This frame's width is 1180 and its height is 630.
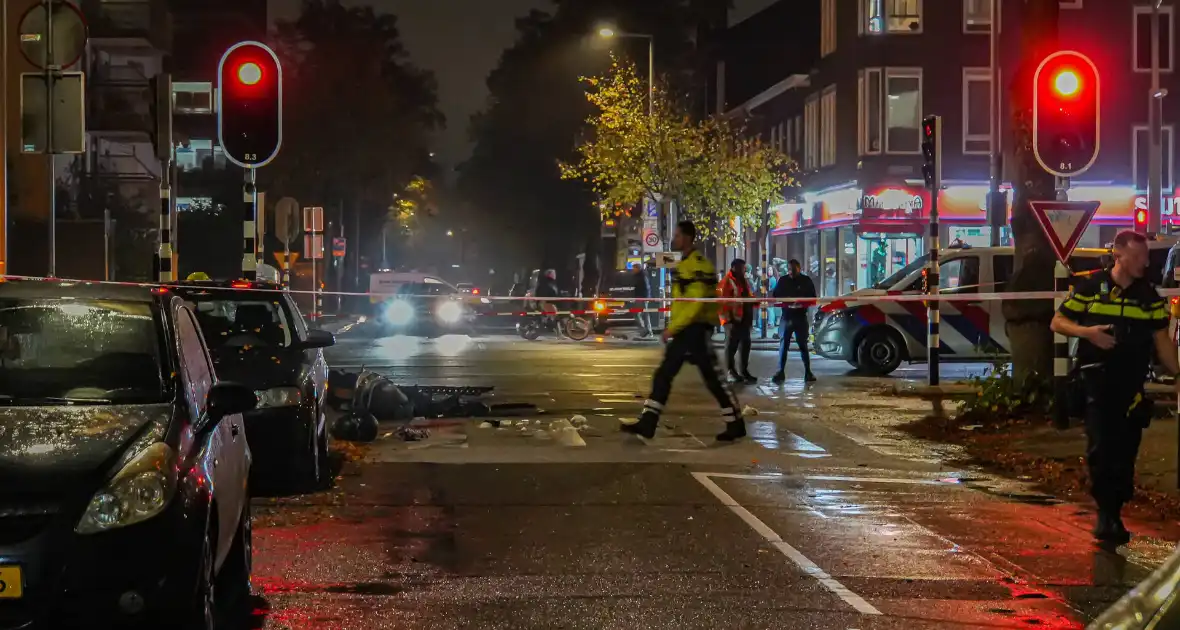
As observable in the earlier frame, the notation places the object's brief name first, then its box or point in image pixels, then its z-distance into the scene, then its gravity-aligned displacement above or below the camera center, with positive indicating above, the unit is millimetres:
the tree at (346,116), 64250 +7976
